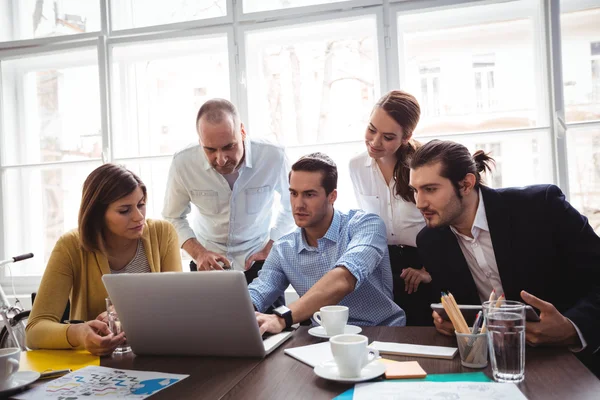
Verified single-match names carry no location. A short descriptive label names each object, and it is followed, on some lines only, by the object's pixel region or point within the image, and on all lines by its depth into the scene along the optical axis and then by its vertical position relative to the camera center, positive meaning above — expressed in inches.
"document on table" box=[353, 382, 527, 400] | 37.3 -14.8
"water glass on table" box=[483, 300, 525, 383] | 41.0 -12.3
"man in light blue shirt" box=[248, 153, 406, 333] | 72.8 -7.8
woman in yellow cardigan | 69.9 -6.0
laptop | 48.1 -10.6
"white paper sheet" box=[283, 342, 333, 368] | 47.9 -15.0
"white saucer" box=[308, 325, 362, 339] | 56.0 -14.8
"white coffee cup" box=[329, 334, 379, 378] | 41.9 -13.0
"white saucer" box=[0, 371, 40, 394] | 43.9 -14.7
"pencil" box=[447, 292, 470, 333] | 46.4 -11.8
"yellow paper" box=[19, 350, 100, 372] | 52.6 -15.9
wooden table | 39.4 -15.2
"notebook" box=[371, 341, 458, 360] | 47.5 -14.9
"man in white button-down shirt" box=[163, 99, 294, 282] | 102.1 +0.5
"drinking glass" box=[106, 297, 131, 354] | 56.7 -12.9
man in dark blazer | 64.4 -6.3
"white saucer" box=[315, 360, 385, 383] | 41.6 -14.6
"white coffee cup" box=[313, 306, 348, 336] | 55.3 -13.1
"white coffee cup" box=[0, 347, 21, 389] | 43.8 -13.0
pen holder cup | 44.1 -13.6
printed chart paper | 42.7 -15.3
